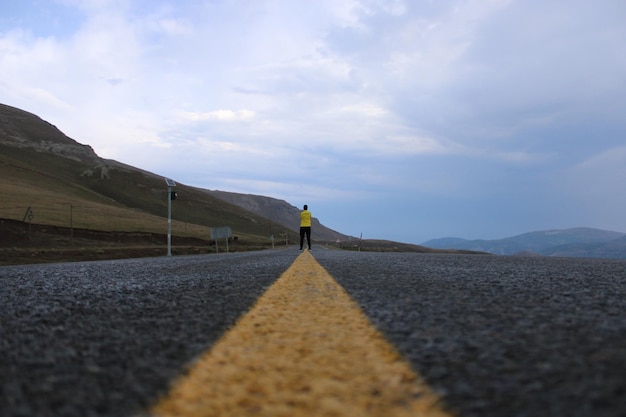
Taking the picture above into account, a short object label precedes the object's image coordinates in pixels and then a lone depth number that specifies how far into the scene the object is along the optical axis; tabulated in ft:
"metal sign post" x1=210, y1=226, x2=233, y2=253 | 122.33
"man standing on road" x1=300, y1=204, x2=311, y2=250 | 71.31
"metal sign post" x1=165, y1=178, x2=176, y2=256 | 91.35
